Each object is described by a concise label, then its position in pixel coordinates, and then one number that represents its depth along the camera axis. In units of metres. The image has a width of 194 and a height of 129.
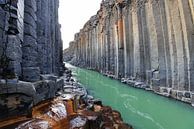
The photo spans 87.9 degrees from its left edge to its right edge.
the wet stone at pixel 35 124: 2.02
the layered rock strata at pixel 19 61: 2.15
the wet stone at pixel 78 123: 2.39
